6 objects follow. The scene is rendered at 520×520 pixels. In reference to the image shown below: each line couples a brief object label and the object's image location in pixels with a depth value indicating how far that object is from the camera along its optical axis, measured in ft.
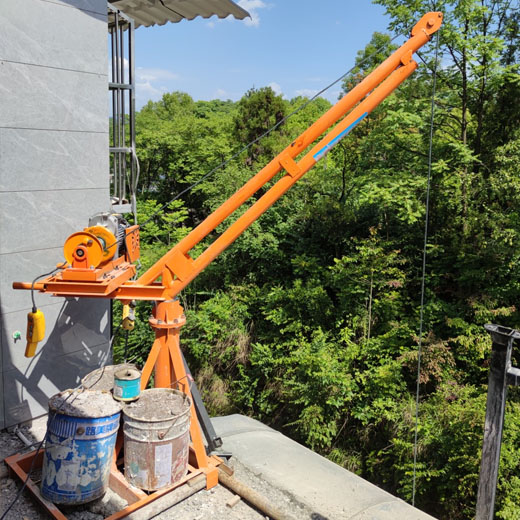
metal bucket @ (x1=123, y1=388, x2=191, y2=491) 13.46
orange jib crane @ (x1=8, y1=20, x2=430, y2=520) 12.53
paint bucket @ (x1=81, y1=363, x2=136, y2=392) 15.35
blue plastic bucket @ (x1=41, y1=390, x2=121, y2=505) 12.83
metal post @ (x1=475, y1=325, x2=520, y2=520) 9.31
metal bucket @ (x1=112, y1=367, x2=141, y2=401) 13.94
